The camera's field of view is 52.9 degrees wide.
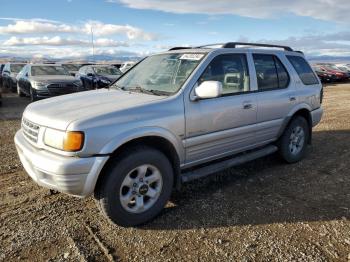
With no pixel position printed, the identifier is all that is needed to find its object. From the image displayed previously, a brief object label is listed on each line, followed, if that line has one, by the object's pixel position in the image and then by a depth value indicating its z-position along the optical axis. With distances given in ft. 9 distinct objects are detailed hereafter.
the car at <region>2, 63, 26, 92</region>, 59.08
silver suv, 10.62
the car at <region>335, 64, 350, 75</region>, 102.56
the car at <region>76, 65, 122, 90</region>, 55.21
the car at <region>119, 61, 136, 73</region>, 79.14
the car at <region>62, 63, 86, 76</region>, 84.53
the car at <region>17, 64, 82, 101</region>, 40.86
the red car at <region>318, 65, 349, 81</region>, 94.22
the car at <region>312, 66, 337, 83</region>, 93.91
